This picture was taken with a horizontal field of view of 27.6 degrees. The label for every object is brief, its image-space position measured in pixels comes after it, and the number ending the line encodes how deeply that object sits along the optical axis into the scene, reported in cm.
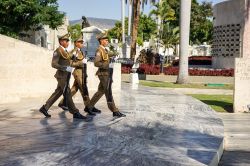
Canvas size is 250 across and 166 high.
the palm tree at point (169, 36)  4447
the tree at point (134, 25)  3475
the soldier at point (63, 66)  975
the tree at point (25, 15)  2883
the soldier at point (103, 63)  1014
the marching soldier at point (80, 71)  1078
